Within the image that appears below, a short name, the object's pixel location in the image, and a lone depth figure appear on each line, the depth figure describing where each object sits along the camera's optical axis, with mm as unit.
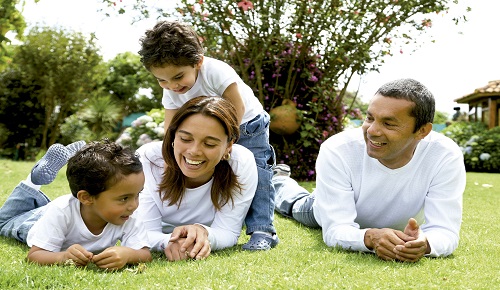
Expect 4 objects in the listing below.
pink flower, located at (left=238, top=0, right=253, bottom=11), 8227
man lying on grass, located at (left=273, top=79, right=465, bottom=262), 3504
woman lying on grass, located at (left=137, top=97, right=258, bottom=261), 3465
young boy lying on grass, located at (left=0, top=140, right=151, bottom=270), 3119
